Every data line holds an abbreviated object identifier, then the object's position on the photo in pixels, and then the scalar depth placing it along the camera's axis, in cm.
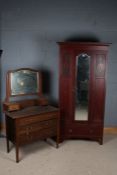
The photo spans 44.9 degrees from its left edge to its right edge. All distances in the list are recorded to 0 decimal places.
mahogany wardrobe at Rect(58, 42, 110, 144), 212
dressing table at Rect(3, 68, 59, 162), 187
